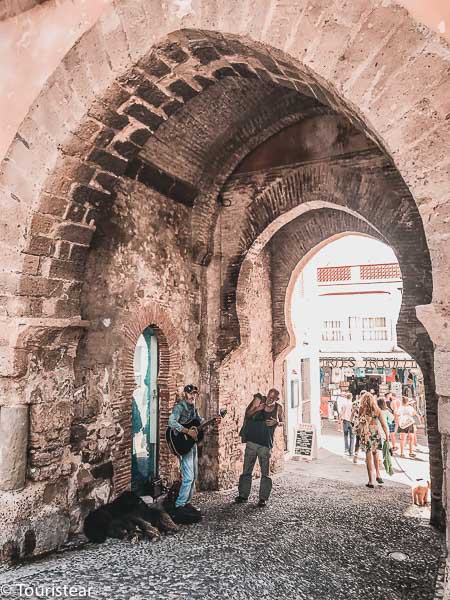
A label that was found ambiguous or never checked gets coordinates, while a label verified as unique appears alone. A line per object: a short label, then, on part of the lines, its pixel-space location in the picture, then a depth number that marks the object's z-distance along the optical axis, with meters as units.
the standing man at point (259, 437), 5.75
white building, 17.16
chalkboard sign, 8.90
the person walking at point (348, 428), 9.95
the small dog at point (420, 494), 5.72
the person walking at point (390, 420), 11.39
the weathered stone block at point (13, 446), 3.83
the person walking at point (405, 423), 9.83
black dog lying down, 4.48
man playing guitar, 5.16
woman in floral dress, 6.71
